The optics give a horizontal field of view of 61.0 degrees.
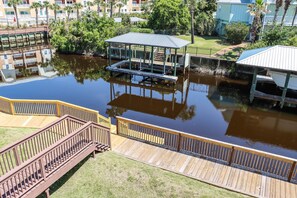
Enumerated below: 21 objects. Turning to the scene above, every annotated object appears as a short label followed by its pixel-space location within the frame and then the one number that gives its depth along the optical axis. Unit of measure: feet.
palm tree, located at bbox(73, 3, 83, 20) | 140.75
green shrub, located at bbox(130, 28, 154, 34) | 110.15
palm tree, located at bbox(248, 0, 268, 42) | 83.05
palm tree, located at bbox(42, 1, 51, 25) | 137.81
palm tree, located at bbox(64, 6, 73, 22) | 141.18
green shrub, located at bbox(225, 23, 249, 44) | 100.37
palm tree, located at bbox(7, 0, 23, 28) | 126.31
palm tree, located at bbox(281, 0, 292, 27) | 83.46
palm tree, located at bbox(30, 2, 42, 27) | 135.26
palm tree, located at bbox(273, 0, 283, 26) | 84.38
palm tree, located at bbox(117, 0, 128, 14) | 165.27
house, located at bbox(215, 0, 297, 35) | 102.94
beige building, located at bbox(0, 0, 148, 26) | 142.44
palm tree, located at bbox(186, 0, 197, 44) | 98.97
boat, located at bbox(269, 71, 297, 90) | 57.41
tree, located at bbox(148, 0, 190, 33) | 117.50
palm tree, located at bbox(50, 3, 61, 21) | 140.97
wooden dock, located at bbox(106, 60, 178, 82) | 70.00
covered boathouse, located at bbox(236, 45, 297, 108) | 52.11
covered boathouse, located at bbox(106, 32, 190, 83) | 69.87
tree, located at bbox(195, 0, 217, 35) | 122.83
